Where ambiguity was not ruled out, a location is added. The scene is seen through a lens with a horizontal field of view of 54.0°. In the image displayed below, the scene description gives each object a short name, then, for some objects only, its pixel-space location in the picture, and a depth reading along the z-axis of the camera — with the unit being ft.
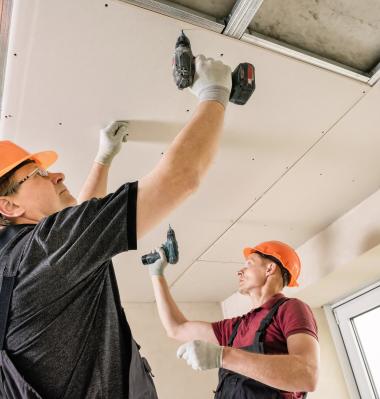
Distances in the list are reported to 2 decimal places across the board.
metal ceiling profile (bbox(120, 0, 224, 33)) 3.77
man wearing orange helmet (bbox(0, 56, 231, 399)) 2.62
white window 8.52
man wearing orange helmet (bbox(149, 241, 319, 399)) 4.69
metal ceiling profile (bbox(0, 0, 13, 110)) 3.65
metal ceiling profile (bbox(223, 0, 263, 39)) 3.87
